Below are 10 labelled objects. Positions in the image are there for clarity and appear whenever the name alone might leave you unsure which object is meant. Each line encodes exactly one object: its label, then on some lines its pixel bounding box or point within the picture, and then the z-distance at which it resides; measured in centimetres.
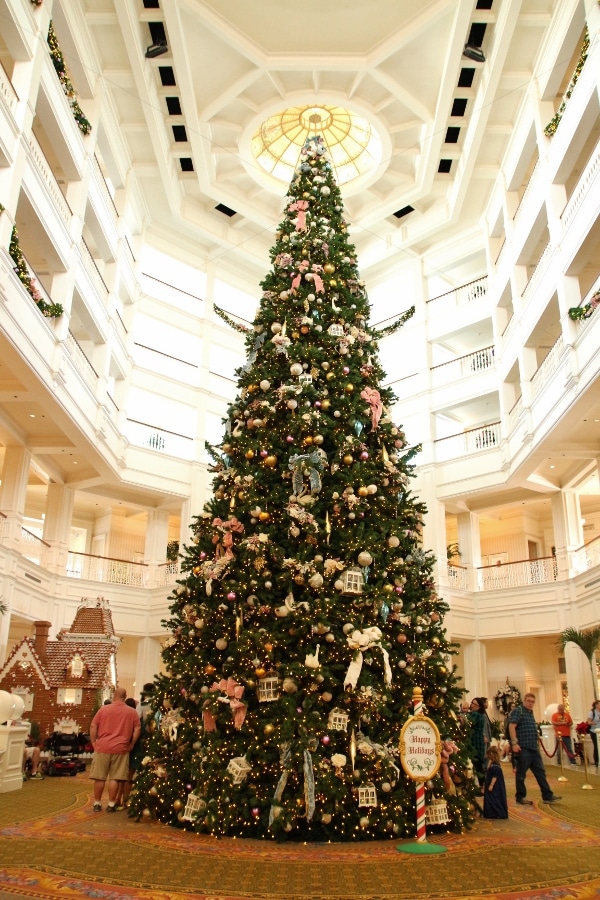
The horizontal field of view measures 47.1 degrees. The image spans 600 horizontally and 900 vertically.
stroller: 1112
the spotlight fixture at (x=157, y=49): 1554
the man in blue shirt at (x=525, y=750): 830
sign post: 558
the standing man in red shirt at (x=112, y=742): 728
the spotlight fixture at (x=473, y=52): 1552
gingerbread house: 1327
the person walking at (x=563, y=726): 1407
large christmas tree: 584
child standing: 695
